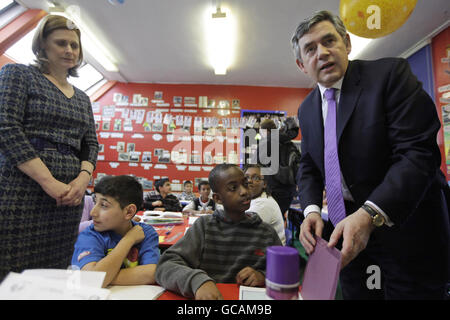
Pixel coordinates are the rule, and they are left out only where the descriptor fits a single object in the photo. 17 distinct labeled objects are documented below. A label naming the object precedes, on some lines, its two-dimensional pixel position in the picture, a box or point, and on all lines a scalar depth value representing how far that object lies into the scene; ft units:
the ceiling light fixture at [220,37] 9.32
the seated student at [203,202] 10.78
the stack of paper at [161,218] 6.57
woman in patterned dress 2.93
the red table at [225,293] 1.95
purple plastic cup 1.30
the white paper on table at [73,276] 1.53
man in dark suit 2.16
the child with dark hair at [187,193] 14.62
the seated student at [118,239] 2.41
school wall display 16.06
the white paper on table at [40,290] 1.33
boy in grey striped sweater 2.37
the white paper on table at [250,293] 1.86
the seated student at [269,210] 5.16
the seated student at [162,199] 11.21
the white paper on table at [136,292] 1.97
